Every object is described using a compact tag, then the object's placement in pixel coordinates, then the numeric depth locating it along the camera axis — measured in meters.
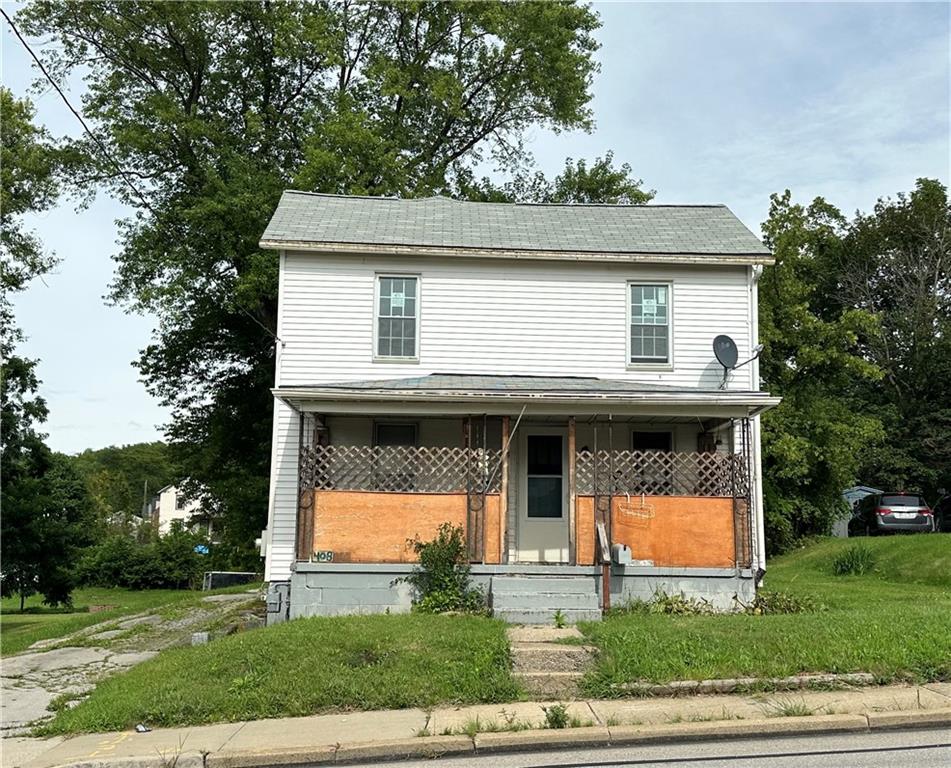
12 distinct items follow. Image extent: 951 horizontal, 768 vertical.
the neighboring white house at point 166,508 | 78.34
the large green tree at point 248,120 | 25.39
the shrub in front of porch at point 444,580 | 11.85
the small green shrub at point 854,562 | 17.59
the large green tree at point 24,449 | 21.56
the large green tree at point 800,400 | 24.94
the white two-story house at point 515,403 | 12.34
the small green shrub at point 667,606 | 11.73
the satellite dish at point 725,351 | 14.68
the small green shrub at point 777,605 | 11.89
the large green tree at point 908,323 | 35.33
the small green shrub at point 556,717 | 7.51
